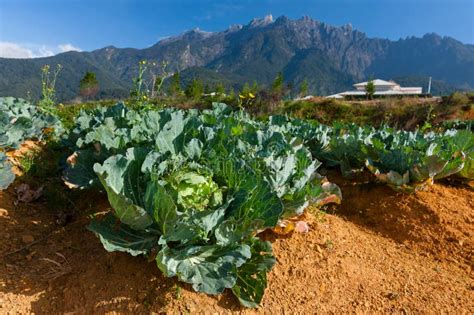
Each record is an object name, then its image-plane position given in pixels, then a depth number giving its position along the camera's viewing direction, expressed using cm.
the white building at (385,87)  6556
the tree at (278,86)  3962
